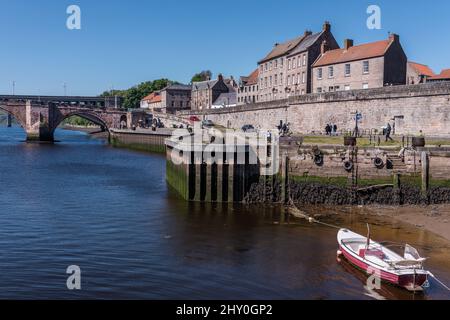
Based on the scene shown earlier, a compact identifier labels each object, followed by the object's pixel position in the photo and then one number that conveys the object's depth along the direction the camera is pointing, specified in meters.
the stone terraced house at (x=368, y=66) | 55.75
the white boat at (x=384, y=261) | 16.23
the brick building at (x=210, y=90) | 115.94
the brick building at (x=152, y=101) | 145.91
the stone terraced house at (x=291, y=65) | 69.44
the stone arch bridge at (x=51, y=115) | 95.56
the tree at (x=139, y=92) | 174.60
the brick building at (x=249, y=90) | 93.93
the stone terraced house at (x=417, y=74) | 62.69
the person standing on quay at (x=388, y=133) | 36.17
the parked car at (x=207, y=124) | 72.64
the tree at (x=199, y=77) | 158.39
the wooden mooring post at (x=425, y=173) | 29.53
